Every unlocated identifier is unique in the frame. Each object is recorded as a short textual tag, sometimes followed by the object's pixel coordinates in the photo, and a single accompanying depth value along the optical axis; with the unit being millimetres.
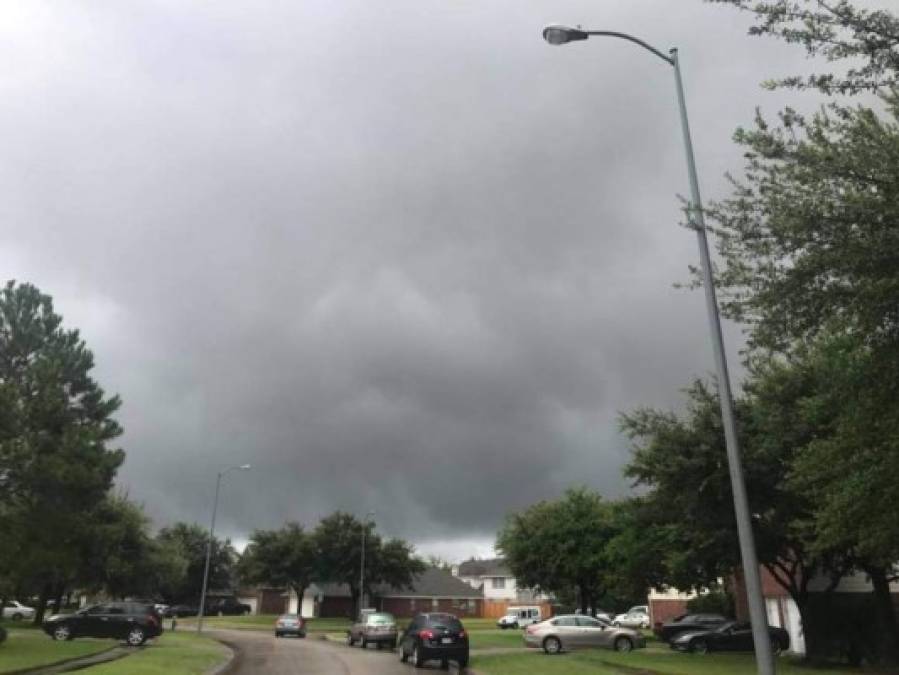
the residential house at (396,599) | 90438
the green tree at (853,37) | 8664
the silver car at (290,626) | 45812
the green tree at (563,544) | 45500
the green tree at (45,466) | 26812
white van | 70688
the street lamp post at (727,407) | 8852
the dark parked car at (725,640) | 32625
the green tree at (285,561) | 84062
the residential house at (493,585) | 103250
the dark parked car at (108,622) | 31938
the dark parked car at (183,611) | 76175
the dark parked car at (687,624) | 36688
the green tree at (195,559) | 95562
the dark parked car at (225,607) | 94000
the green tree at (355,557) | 83125
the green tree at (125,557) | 54653
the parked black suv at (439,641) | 24766
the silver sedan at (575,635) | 32219
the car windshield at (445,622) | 25453
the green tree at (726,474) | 21375
